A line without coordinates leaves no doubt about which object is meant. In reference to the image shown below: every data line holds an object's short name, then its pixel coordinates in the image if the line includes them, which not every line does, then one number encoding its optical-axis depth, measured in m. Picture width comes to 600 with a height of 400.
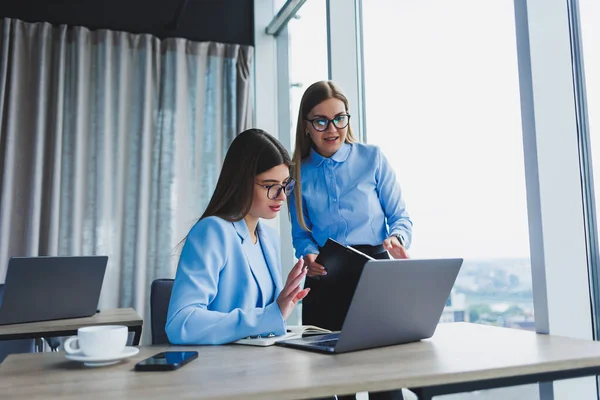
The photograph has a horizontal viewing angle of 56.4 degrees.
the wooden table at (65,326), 1.95
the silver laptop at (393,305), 1.07
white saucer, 1.03
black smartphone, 0.99
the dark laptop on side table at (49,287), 2.04
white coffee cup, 1.04
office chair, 2.01
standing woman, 1.94
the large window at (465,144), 1.76
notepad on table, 1.26
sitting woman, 1.28
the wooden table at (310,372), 0.84
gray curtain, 3.69
